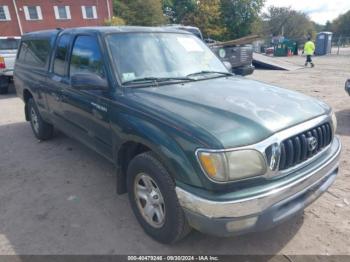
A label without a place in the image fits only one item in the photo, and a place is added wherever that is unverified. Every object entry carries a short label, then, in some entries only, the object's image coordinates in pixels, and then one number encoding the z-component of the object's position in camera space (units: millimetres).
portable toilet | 29703
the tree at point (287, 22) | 68438
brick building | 33406
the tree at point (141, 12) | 38406
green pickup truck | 2133
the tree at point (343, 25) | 72375
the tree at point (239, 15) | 43656
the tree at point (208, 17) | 41531
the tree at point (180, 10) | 42875
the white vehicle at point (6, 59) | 10149
